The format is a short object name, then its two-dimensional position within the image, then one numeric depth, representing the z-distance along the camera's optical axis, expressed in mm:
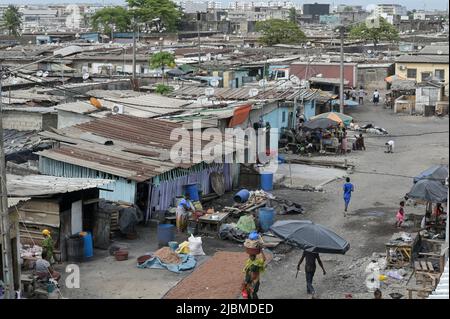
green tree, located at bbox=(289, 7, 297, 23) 128062
